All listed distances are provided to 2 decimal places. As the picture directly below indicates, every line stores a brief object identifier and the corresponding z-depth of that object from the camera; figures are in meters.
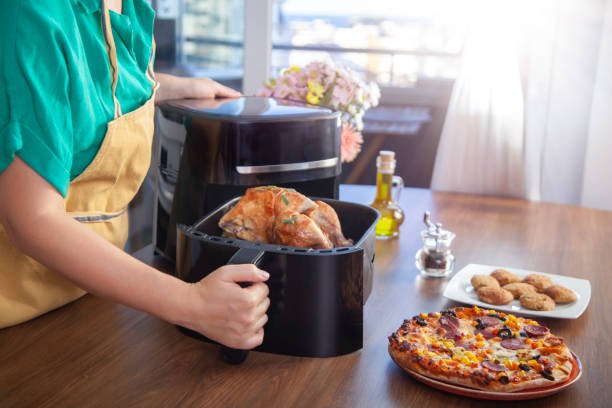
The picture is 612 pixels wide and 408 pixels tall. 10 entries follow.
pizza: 0.88
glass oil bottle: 1.55
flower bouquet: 1.71
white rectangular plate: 1.15
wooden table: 0.89
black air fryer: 1.21
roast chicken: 1.03
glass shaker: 1.33
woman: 0.88
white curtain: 2.29
